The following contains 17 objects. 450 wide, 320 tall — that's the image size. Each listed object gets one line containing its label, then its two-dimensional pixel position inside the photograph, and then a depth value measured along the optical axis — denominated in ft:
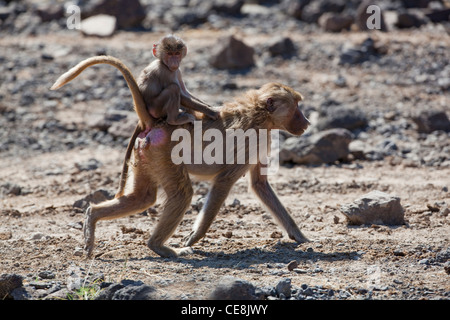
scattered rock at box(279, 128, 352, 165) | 59.52
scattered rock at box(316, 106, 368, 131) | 66.54
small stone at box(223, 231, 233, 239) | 42.06
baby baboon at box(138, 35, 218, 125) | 36.83
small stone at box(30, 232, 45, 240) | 41.42
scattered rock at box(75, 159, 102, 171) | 59.00
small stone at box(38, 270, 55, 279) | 33.78
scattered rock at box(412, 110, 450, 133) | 66.28
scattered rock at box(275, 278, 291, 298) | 31.27
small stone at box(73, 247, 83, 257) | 37.83
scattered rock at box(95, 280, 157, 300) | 29.78
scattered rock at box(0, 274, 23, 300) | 31.17
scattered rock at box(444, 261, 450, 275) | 34.04
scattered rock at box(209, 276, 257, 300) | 29.37
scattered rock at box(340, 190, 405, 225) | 42.75
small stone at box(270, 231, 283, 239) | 42.63
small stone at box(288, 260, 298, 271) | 35.32
